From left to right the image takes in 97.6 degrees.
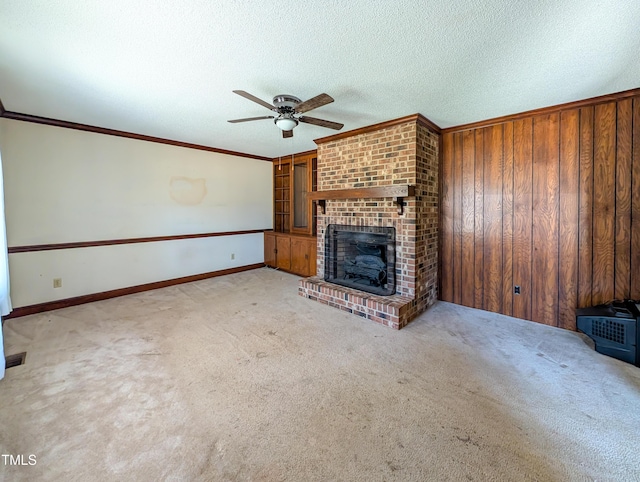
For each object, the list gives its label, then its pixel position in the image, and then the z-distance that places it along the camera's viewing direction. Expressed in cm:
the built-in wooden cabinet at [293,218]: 546
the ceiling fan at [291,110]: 244
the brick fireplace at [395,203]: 337
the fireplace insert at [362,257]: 361
